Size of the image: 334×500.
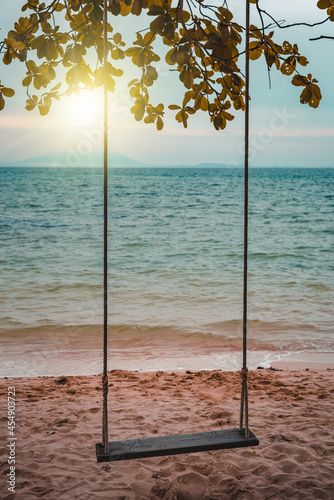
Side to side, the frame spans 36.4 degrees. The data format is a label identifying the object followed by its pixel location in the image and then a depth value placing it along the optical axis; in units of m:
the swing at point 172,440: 1.83
